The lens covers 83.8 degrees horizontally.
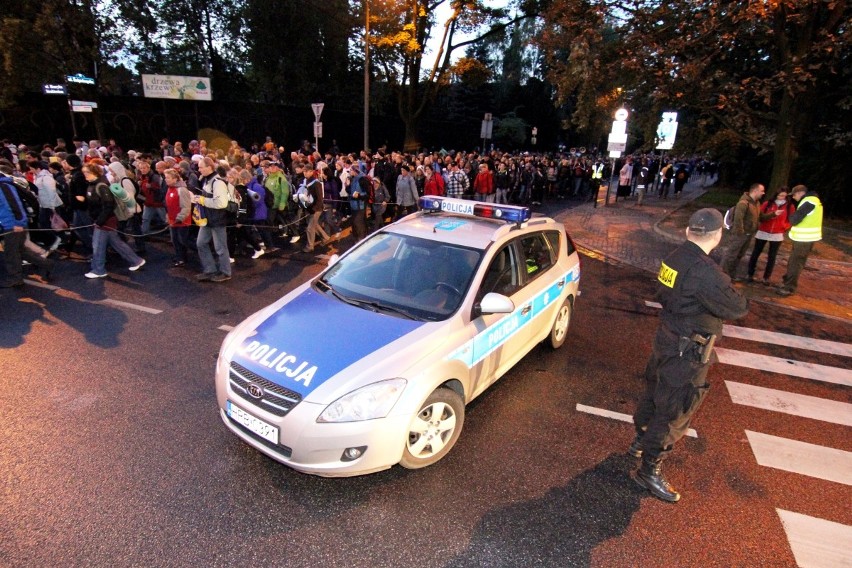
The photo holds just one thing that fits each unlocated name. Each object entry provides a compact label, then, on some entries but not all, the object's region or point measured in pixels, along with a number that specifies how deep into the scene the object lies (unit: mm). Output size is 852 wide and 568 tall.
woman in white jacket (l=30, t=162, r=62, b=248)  8414
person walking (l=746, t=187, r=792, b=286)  8359
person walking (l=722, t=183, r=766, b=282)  8016
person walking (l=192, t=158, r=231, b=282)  7449
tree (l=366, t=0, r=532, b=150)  21984
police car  3162
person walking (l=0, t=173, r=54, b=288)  6969
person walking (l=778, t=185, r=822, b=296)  7711
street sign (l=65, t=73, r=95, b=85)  17511
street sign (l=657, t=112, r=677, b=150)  19812
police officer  3248
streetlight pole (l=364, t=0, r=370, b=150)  19016
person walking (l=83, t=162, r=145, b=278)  7605
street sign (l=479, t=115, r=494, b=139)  24656
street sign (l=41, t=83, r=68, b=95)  17078
